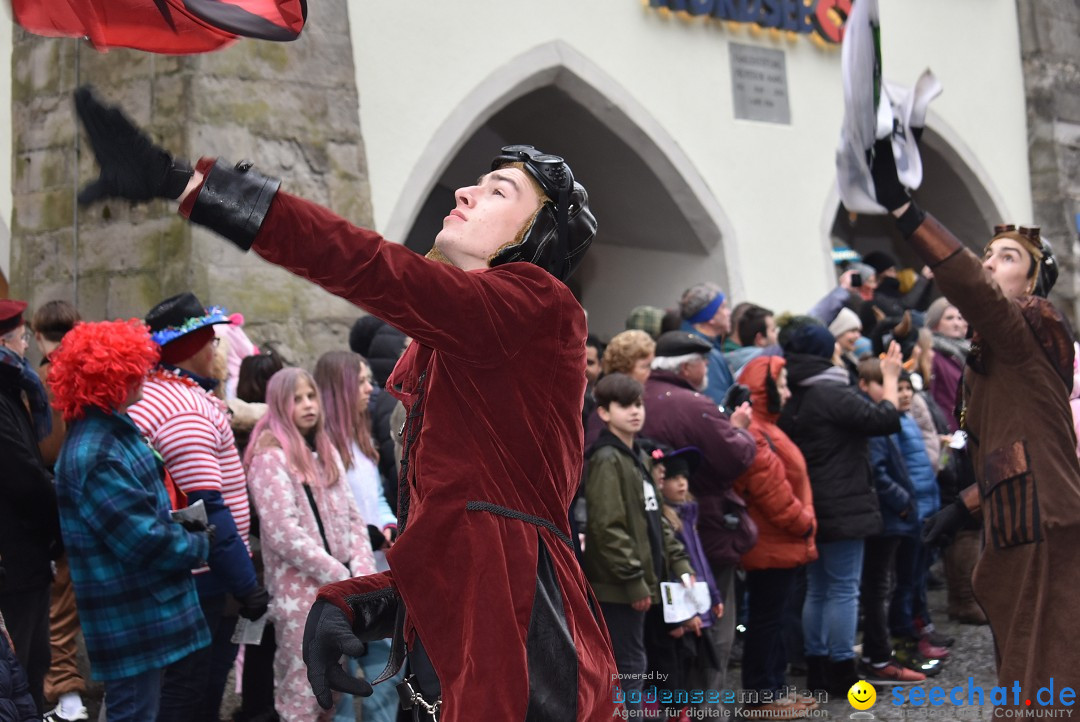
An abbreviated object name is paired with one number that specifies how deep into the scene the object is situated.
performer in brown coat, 3.89
